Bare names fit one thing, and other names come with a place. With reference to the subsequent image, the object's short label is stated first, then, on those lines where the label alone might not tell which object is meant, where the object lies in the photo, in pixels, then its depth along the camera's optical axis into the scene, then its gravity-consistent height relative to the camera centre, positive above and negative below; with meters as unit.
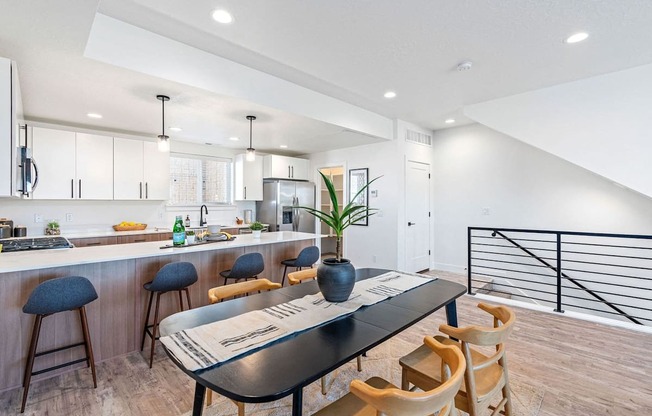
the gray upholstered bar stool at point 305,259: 3.55 -0.61
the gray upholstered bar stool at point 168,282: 2.50 -0.63
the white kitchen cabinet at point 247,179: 6.02 +0.57
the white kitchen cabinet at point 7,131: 2.13 +0.55
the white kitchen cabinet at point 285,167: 6.16 +0.85
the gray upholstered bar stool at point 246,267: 3.00 -0.61
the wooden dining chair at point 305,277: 2.22 -0.60
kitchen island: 2.17 -0.70
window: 5.50 +0.53
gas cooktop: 2.68 -0.34
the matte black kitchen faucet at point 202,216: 5.43 -0.16
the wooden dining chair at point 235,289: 2.04 -0.60
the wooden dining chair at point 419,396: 0.93 -0.60
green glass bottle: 2.97 -0.26
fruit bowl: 4.59 -0.29
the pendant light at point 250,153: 4.11 +0.75
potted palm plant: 1.72 -0.38
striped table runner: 1.17 -0.56
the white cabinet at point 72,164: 4.01 +0.62
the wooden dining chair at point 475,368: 1.39 -0.86
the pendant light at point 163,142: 3.26 +0.72
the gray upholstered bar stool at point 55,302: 2.00 -0.64
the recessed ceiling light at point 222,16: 2.21 +1.43
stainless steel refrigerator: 6.06 +0.05
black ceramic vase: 1.72 -0.42
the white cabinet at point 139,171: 4.61 +0.59
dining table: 1.00 -0.57
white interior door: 5.38 -0.17
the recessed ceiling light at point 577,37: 2.59 +1.48
